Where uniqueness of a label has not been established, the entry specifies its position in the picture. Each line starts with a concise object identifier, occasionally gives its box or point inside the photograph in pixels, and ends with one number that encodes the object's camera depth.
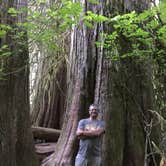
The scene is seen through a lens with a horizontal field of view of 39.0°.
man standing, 3.51
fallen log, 6.50
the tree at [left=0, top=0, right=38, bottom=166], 4.53
